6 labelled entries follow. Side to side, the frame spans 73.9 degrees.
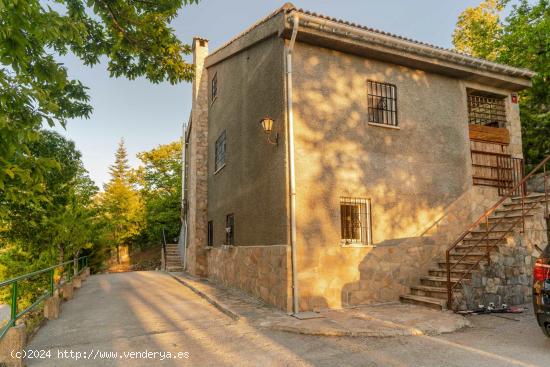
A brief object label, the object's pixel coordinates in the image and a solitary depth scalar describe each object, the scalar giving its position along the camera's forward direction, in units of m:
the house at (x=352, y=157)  8.08
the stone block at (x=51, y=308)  7.81
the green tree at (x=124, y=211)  32.16
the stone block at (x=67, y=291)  10.14
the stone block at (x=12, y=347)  4.42
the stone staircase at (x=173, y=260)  19.78
